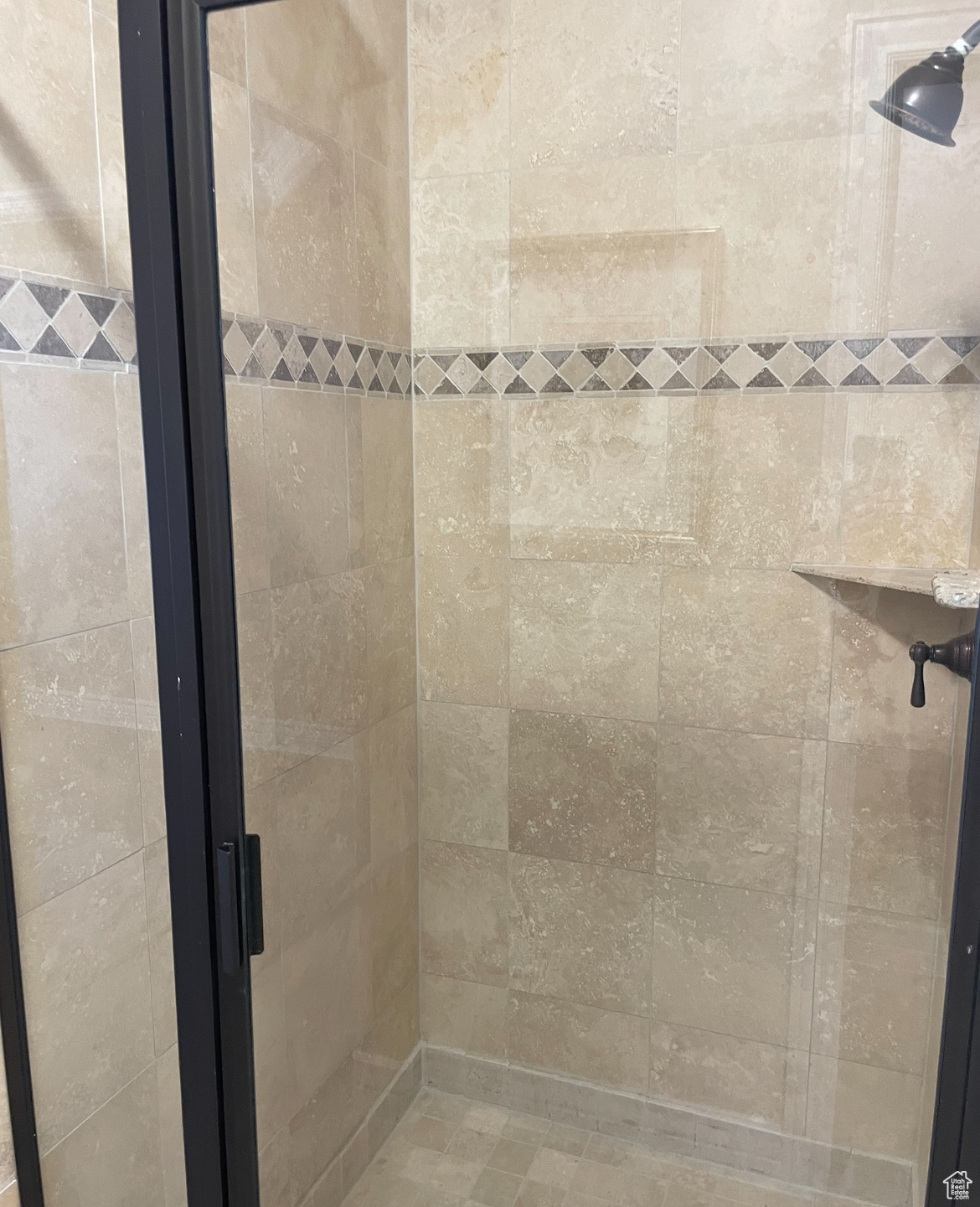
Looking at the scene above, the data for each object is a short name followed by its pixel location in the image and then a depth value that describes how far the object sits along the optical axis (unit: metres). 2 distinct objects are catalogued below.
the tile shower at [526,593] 0.81
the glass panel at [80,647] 0.79
